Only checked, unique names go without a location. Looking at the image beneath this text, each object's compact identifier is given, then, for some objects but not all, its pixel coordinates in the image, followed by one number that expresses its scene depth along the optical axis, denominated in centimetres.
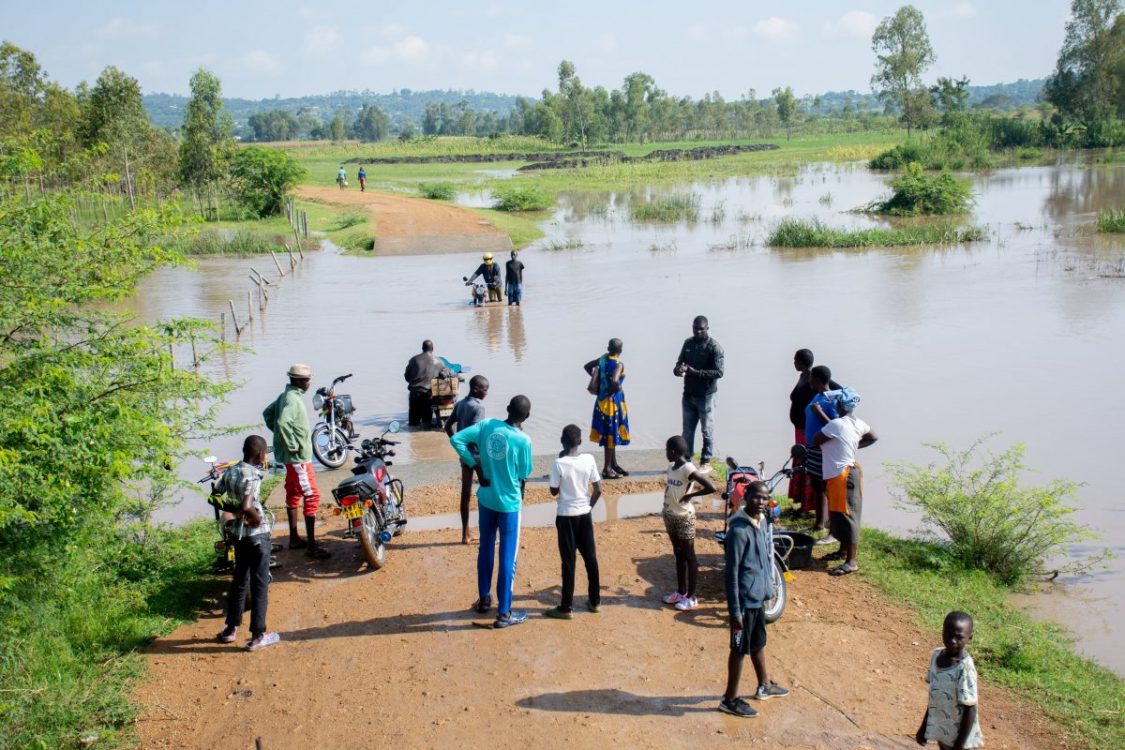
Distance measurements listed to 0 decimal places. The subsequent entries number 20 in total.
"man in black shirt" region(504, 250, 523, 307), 2234
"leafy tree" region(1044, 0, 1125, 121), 7900
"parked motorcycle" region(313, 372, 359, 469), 1162
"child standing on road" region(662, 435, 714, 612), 709
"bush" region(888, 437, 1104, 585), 841
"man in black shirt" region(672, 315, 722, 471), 1002
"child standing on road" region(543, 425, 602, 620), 686
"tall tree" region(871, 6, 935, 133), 10012
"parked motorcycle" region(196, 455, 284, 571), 674
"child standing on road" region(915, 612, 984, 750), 493
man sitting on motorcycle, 2278
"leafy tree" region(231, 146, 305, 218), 4138
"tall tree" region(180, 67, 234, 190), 4253
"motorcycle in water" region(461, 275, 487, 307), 2306
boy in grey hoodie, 571
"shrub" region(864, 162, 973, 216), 3809
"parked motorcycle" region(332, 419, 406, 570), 781
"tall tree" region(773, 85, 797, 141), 11906
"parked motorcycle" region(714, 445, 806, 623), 698
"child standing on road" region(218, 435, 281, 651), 668
